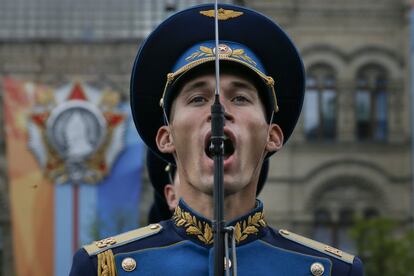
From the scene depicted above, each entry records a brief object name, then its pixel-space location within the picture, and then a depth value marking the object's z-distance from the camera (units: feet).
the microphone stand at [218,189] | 10.17
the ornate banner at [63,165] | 90.22
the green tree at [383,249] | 77.49
